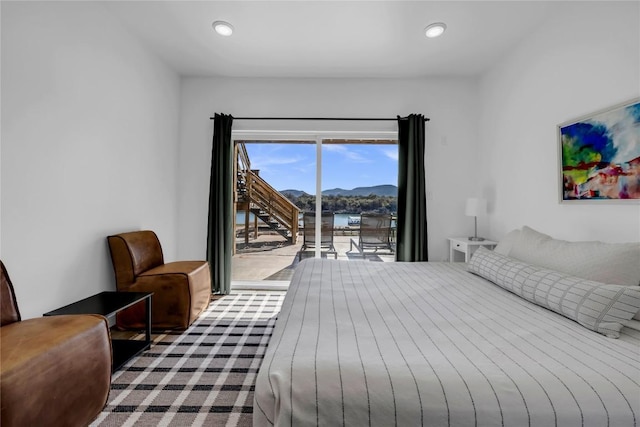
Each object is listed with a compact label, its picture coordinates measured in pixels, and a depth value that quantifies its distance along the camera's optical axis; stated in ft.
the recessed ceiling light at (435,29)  8.27
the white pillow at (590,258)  4.40
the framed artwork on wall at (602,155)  5.73
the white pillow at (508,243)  6.91
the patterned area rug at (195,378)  4.86
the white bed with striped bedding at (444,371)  2.49
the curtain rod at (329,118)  11.75
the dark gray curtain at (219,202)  11.53
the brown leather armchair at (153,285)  7.86
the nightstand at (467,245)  9.80
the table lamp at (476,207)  10.16
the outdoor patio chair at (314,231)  12.55
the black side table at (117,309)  5.98
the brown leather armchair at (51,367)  3.46
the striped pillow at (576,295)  3.73
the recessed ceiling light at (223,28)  8.32
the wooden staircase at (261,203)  12.82
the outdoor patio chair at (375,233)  12.50
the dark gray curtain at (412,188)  11.30
